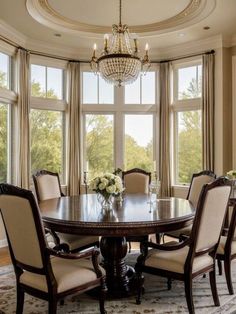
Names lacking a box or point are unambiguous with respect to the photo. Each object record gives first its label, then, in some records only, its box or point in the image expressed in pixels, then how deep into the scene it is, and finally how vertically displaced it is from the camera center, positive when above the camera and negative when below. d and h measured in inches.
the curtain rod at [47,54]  213.3 +70.8
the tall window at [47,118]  240.4 +27.3
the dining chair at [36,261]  99.4 -31.9
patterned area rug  121.9 -54.3
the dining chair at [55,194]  147.2 -20.6
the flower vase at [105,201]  142.6 -19.4
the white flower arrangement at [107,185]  138.7 -11.5
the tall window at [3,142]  216.8 +9.3
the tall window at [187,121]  245.4 +26.0
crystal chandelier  154.3 +42.1
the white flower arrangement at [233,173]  183.0 -9.2
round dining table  115.8 -22.0
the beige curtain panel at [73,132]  248.7 +17.7
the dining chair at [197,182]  180.3 -13.6
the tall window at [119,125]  259.6 +23.9
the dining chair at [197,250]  112.3 -32.7
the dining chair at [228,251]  130.3 -36.4
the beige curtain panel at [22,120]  220.5 +23.5
